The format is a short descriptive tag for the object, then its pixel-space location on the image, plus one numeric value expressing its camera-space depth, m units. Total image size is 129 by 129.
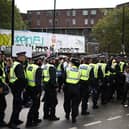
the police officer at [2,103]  11.40
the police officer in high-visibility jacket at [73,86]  12.45
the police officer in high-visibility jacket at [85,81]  13.89
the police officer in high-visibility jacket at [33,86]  11.62
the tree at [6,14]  75.69
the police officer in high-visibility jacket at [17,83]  11.21
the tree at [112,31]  65.06
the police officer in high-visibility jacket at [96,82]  15.55
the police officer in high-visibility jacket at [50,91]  12.45
